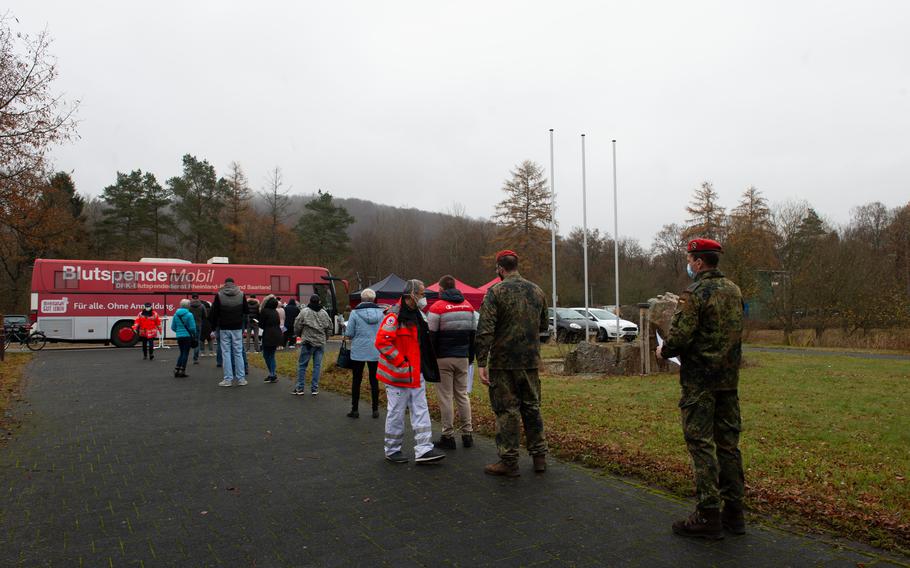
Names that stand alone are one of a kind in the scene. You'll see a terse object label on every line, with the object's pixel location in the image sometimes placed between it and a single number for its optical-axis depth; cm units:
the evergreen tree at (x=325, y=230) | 5331
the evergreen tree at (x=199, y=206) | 4675
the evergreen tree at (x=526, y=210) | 4769
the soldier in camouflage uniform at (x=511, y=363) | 533
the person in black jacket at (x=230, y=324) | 1110
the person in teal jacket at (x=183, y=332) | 1259
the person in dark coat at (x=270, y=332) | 1191
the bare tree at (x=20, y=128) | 1448
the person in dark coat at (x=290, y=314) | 1972
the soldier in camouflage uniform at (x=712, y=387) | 398
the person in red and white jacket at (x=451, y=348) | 642
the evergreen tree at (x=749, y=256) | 3231
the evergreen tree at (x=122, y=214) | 4706
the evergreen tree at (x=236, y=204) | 4868
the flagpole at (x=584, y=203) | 2070
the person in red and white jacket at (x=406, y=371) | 592
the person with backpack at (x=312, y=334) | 1018
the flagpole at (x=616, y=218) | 2017
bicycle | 2211
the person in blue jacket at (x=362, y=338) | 820
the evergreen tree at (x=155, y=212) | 4744
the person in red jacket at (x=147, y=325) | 1614
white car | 2786
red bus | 2302
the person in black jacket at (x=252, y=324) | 1625
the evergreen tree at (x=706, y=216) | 5166
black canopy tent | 2441
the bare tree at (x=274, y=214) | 5066
